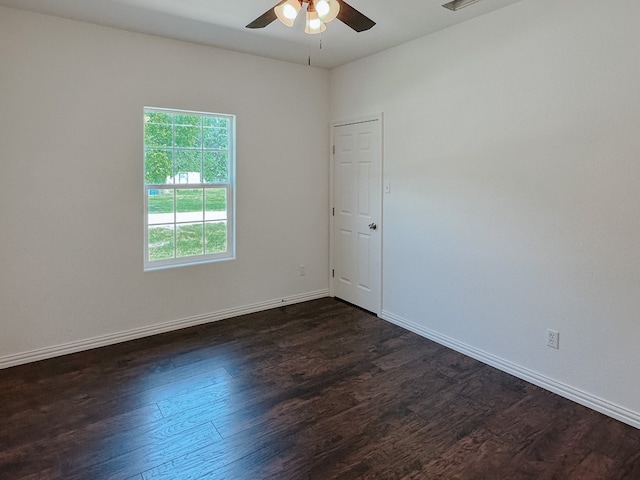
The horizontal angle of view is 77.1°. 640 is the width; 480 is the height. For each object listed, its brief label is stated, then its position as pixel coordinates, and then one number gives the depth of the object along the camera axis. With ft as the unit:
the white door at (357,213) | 13.57
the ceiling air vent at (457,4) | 9.28
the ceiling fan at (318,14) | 6.82
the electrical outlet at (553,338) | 8.93
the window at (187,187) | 12.05
